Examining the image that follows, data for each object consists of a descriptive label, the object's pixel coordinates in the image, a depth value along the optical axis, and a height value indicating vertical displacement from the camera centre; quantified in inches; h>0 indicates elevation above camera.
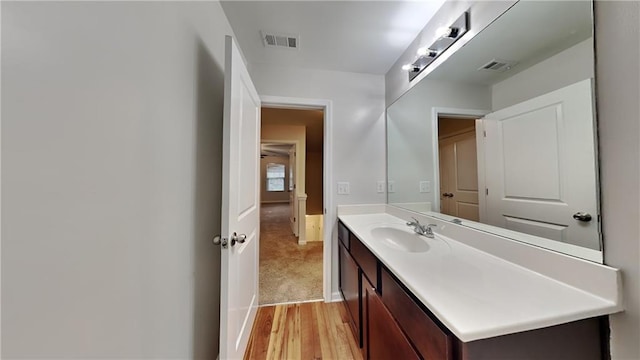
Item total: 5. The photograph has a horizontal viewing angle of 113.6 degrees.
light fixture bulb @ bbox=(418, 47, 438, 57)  55.9 +36.1
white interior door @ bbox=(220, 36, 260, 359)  40.9 -5.2
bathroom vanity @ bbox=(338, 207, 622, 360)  22.2 -14.0
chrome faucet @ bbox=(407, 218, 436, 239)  53.0 -11.6
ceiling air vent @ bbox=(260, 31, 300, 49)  61.9 +44.2
